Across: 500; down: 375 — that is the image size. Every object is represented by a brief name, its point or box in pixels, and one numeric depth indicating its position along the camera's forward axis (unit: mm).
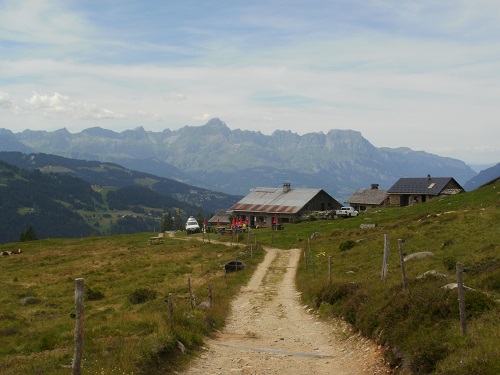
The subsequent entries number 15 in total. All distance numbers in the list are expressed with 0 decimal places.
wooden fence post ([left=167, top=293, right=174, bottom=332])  17512
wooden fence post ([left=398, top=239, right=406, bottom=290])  17303
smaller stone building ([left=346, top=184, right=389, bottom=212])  105438
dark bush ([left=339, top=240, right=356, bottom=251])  43947
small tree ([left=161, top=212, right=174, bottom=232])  188950
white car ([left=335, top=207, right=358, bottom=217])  85438
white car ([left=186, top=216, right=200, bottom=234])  92644
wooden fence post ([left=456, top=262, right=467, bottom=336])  12312
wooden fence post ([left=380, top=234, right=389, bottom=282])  22594
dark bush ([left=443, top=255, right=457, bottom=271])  24891
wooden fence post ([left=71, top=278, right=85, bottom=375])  11605
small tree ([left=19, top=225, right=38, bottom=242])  131062
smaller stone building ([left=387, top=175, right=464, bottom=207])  95125
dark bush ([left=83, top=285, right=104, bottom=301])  34031
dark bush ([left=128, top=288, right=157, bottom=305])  30712
